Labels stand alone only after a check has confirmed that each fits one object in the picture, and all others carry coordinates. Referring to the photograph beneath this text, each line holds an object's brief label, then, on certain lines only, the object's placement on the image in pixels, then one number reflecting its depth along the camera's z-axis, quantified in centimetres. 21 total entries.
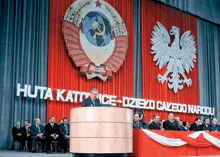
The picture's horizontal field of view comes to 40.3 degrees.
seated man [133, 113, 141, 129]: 877
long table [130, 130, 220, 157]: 637
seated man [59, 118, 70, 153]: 918
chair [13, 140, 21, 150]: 945
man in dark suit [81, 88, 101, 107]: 553
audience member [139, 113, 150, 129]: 898
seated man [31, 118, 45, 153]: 888
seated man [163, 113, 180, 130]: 820
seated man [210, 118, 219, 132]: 1069
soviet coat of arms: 1140
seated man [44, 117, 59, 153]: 895
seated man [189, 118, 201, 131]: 981
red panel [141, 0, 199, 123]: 1362
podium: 490
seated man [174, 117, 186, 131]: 897
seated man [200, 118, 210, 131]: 984
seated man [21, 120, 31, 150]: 888
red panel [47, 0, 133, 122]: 1087
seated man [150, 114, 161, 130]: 870
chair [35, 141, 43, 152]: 912
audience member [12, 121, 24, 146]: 900
